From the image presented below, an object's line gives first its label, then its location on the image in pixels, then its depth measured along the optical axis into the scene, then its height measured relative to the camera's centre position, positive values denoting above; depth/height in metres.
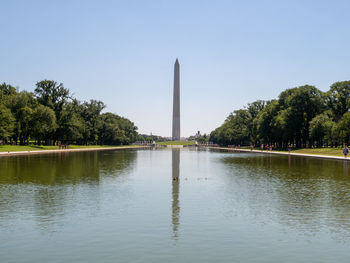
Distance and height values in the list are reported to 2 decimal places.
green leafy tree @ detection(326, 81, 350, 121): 77.50 +9.63
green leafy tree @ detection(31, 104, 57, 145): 79.00 +4.77
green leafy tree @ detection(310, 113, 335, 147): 70.06 +3.25
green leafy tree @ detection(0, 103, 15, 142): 67.25 +3.71
